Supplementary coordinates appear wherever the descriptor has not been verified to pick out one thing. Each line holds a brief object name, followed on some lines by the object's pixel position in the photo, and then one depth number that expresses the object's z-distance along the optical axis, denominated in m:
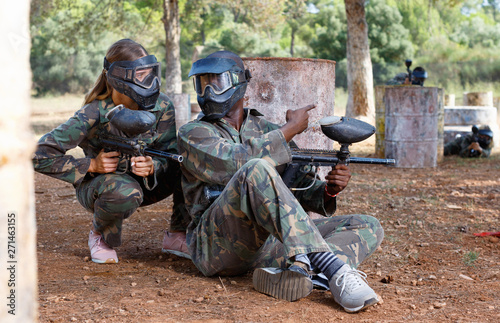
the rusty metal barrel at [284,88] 4.10
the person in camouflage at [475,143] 9.16
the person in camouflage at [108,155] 3.42
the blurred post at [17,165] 1.13
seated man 2.57
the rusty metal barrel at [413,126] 8.20
